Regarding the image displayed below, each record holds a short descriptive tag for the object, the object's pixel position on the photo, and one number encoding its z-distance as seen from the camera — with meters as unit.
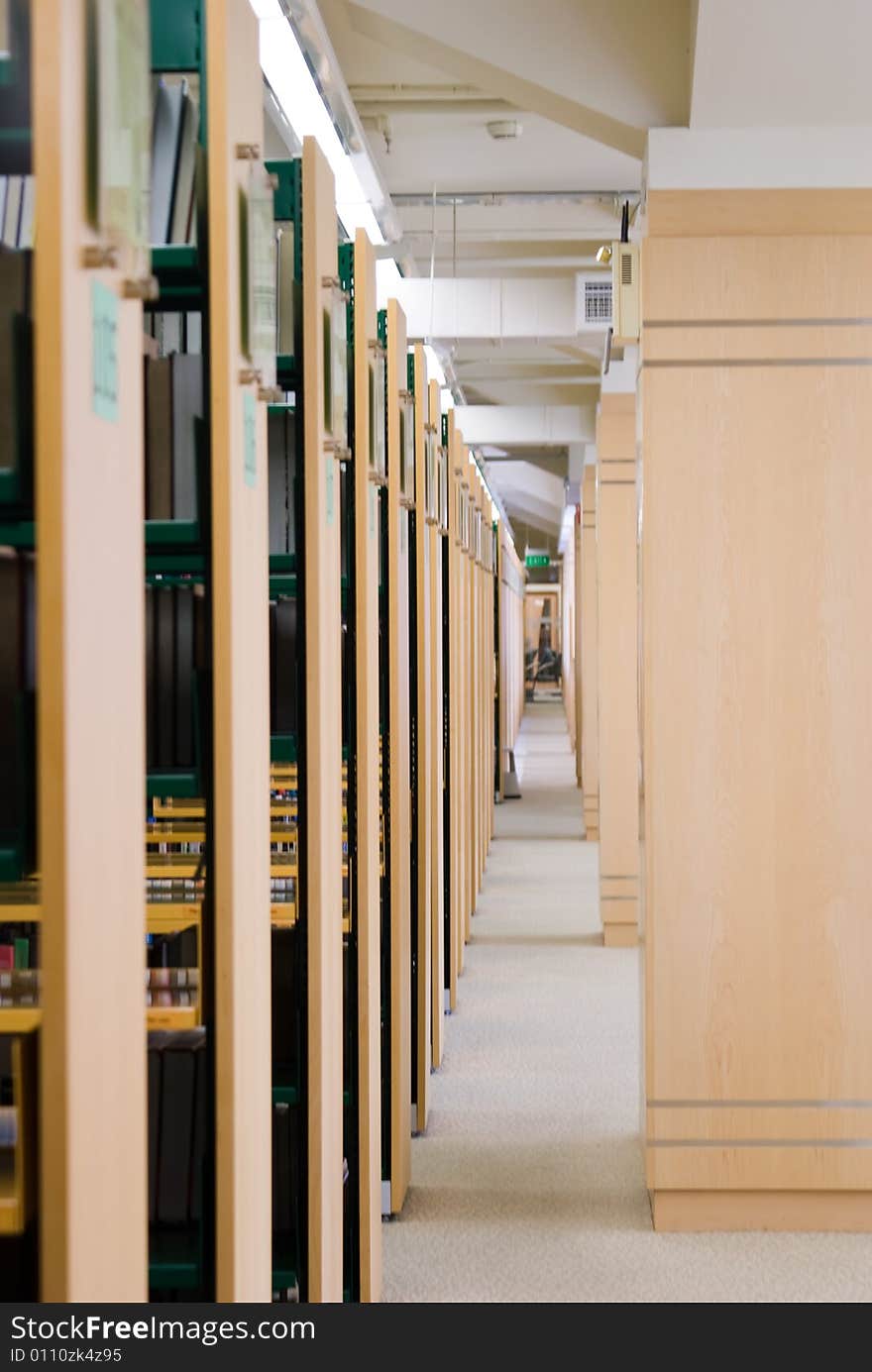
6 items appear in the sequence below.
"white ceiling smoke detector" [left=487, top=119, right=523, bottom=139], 6.51
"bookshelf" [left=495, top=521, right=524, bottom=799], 16.30
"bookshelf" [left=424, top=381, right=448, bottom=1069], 5.41
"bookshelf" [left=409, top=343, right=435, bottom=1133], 4.96
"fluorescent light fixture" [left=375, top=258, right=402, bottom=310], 8.82
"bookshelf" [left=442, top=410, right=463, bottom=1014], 6.98
